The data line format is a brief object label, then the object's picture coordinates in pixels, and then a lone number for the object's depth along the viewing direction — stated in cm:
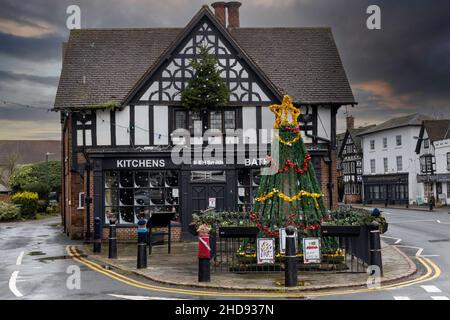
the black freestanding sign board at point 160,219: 1922
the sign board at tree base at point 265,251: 1426
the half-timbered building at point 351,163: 7600
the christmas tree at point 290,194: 1492
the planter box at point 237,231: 1425
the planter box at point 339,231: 1410
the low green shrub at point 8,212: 4038
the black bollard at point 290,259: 1226
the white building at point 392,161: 6375
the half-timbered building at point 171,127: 2409
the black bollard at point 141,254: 1530
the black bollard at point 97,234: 2008
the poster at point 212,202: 2428
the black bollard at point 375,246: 1366
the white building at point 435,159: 5691
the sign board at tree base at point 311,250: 1417
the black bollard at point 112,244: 1794
